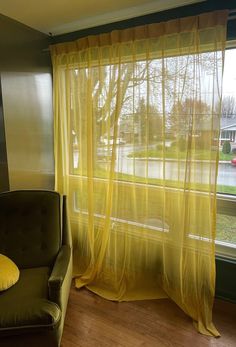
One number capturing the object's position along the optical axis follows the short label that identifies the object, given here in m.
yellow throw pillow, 1.59
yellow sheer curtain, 1.82
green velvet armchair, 1.39
